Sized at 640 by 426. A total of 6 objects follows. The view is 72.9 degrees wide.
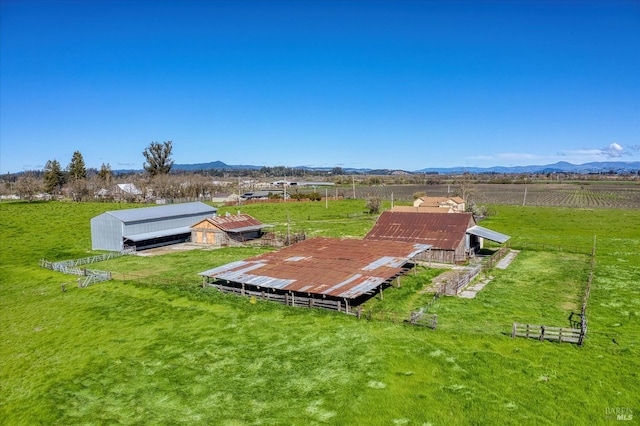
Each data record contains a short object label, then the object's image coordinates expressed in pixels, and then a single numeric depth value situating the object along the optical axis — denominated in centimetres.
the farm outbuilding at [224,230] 5300
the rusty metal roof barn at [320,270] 2785
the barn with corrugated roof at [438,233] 4141
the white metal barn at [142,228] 4991
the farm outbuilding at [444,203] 7694
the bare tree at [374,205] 8649
